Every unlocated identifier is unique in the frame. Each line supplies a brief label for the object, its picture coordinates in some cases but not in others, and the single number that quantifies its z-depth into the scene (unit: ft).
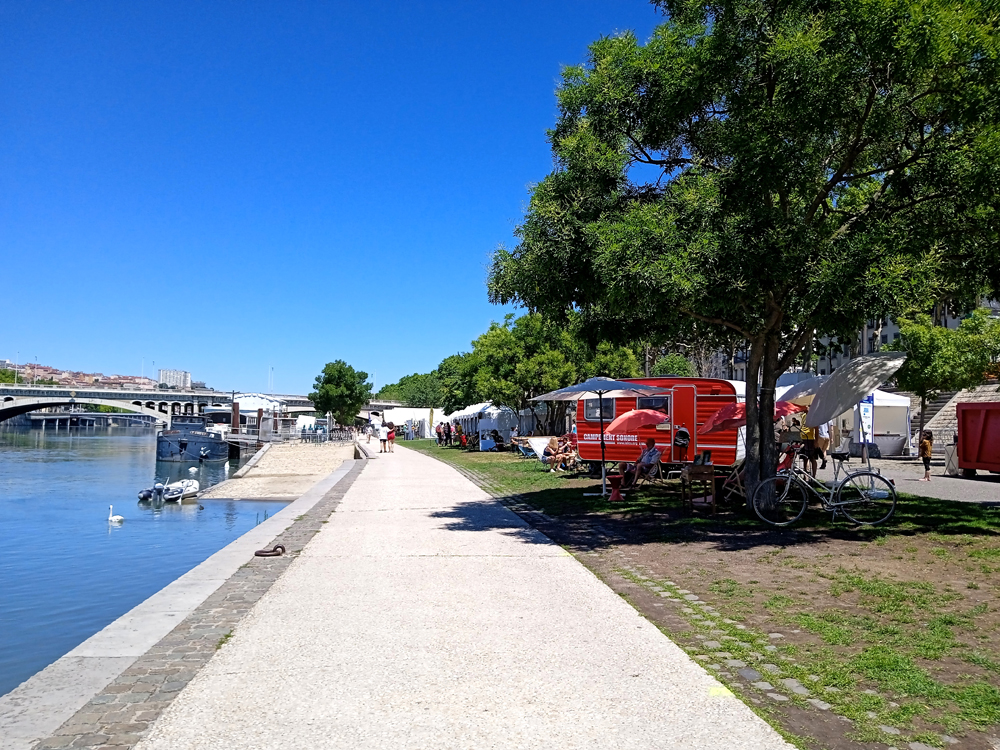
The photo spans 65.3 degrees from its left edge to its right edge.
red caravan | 61.77
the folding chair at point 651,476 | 54.39
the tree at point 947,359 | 86.28
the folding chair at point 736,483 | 43.14
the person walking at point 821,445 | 47.40
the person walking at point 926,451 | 63.16
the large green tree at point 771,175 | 30.89
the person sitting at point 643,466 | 53.31
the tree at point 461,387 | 165.99
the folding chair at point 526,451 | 106.83
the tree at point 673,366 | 192.54
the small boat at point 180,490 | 74.69
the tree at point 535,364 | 133.08
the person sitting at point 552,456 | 74.08
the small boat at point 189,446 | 179.26
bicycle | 36.11
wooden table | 42.19
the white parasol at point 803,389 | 46.03
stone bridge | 342.23
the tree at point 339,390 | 280.72
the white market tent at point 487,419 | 153.54
